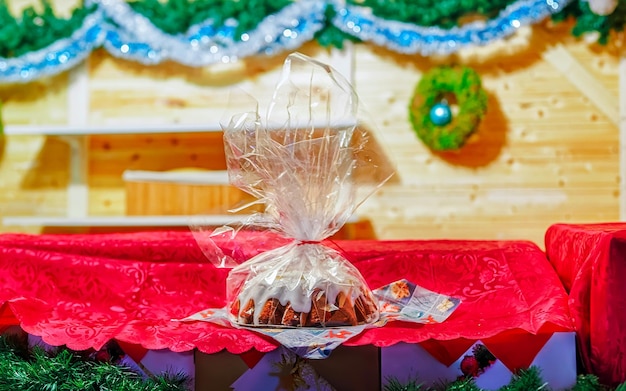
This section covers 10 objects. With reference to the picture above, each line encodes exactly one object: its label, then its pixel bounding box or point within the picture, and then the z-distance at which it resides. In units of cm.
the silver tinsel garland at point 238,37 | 270
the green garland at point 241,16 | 268
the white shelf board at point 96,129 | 276
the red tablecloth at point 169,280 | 103
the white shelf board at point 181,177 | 261
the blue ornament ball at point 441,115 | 272
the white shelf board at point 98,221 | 264
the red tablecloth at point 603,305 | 89
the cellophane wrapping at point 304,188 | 97
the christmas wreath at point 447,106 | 271
